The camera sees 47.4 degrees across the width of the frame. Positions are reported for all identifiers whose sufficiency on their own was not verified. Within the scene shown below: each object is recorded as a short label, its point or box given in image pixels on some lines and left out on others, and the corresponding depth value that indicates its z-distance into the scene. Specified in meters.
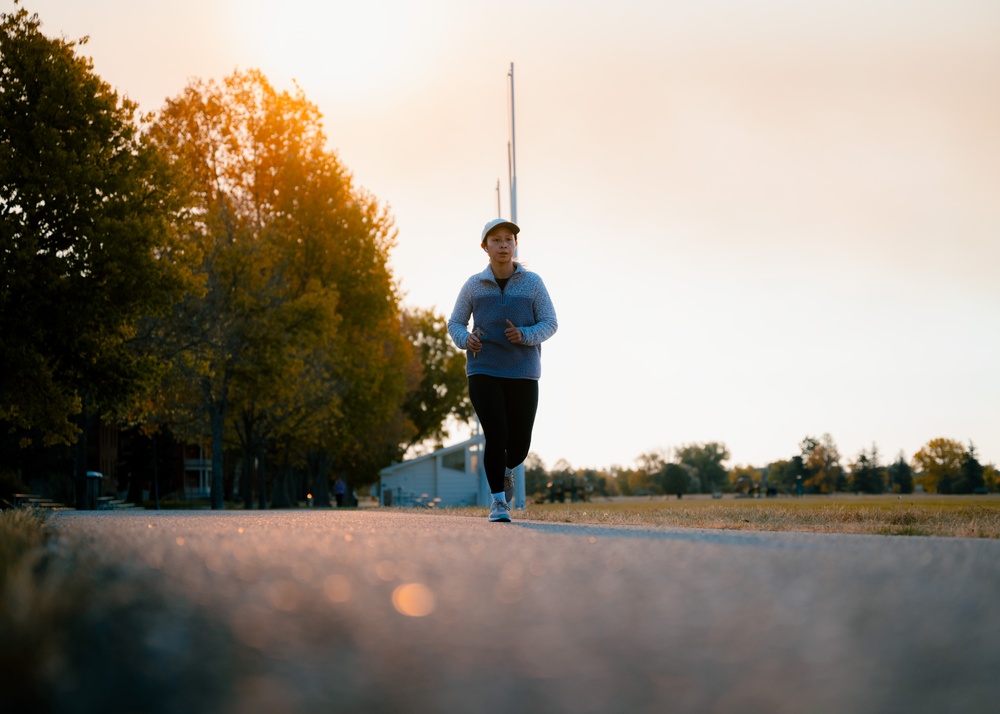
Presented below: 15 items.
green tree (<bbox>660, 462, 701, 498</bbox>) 86.03
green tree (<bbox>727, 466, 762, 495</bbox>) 81.44
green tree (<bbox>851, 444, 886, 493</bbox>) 68.38
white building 67.50
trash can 31.56
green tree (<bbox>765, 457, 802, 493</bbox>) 82.44
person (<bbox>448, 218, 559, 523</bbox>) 8.80
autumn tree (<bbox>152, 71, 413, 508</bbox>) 33.47
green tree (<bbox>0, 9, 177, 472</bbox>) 22.52
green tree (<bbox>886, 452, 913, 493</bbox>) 66.88
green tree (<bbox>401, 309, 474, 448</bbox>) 72.75
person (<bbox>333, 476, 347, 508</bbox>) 64.75
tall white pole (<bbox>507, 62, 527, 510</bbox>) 26.61
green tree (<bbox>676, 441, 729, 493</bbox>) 117.00
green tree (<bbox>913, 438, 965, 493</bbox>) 61.03
